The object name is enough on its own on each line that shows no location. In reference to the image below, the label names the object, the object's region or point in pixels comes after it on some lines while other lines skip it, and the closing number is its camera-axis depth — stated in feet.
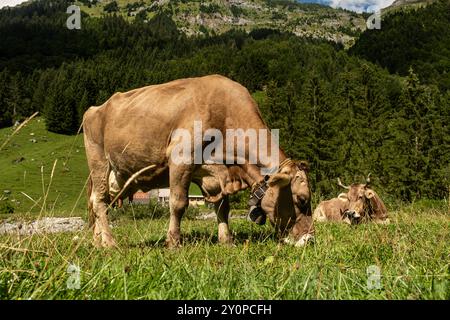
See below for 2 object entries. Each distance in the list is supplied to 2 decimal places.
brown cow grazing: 23.86
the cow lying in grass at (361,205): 49.37
